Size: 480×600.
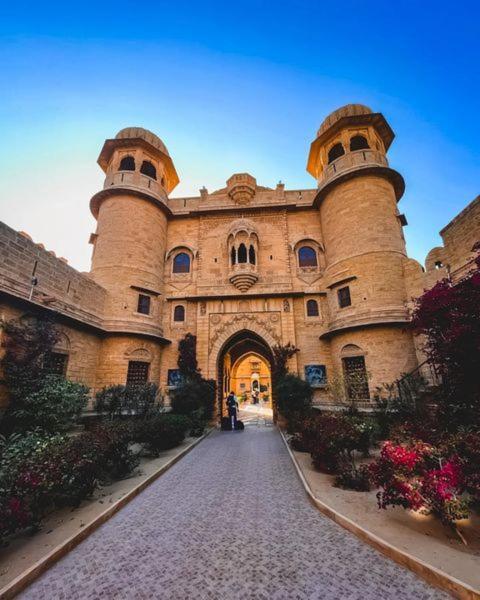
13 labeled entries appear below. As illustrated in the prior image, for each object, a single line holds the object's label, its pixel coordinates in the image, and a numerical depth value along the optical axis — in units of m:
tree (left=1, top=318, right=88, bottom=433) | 7.82
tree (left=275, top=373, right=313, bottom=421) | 12.02
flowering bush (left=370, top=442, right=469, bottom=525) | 3.37
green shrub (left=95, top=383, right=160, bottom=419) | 10.88
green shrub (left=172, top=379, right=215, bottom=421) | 12.50
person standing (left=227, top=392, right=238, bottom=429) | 13.59
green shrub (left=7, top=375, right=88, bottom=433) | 7.78
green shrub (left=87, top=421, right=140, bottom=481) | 5.52
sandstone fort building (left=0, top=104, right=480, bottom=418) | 12.04
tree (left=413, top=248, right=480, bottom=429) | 5.07
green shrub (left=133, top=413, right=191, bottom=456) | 7.89
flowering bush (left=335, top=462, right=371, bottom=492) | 5.20
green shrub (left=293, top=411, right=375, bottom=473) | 6.04
